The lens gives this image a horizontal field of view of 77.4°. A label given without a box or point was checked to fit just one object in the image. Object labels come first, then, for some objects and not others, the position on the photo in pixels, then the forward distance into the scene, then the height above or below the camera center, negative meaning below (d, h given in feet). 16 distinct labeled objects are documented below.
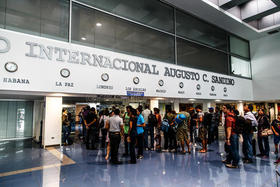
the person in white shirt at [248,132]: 15.24 -2.46
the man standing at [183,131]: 18.54 -2.69
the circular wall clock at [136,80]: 25.66 +3.85
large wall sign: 17.62 +4.61
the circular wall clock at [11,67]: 16.93 +3.96
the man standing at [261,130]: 17.56 -2.68
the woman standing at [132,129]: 15.40 -2.09
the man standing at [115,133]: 15.02 -2.30
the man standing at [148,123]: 20.72 -2.01
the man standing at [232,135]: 13.74 -2.35
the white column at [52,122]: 22.08 -1.94
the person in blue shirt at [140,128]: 16.78 -2.12
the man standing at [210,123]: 19.63 -1.95
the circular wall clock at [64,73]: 19.98 +3.92
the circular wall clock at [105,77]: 22.80 +3.88
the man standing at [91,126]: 21.53 -2.42
